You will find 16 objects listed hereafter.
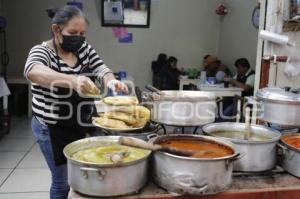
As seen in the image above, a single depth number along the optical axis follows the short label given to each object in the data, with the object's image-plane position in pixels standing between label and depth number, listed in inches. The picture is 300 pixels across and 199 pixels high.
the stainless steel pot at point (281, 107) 48.8
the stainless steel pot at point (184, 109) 47.7
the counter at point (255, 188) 39.2
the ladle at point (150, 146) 38.5
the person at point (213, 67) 204.7
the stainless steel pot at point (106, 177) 35.7
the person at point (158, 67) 214.1
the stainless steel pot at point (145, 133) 49.7
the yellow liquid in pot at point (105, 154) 39.5
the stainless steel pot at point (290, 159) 43.9
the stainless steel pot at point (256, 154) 43.0
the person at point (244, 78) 164.5
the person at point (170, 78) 206.8
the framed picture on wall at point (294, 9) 89.8
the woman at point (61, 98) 58.6
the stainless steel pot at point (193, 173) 36.6
